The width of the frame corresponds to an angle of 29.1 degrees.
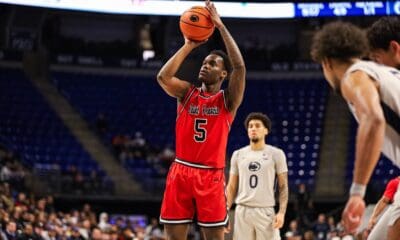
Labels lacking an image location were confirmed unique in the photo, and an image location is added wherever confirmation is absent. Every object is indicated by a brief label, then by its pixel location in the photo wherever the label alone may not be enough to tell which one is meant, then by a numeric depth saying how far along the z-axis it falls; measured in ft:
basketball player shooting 23.16
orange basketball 22.97
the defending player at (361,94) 14.21
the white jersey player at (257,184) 28.45
